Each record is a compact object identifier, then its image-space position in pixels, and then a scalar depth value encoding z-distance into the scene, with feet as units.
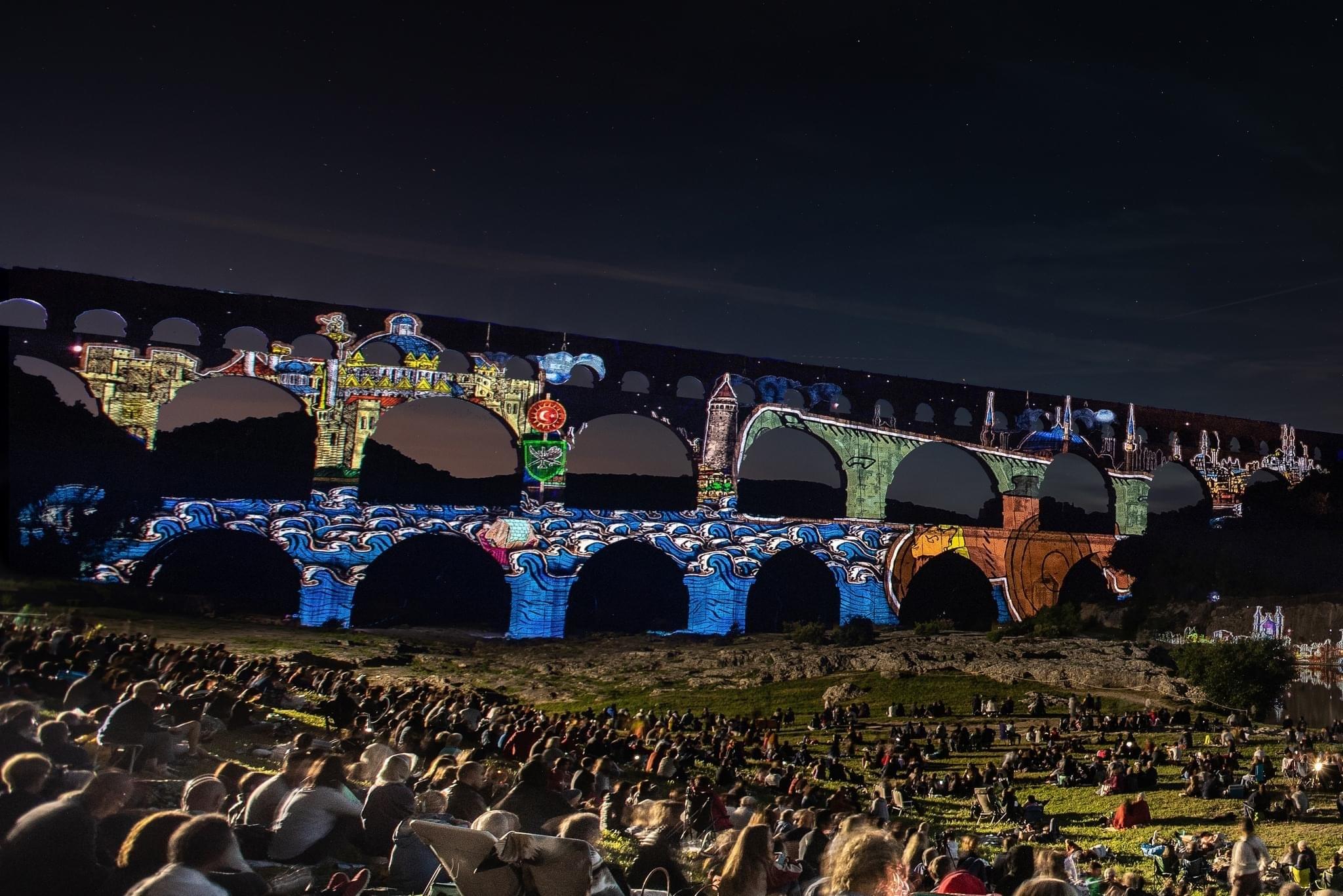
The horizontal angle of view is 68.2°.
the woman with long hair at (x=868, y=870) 14.55
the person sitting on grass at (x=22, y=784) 18.33
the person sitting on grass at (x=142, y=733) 30.76
